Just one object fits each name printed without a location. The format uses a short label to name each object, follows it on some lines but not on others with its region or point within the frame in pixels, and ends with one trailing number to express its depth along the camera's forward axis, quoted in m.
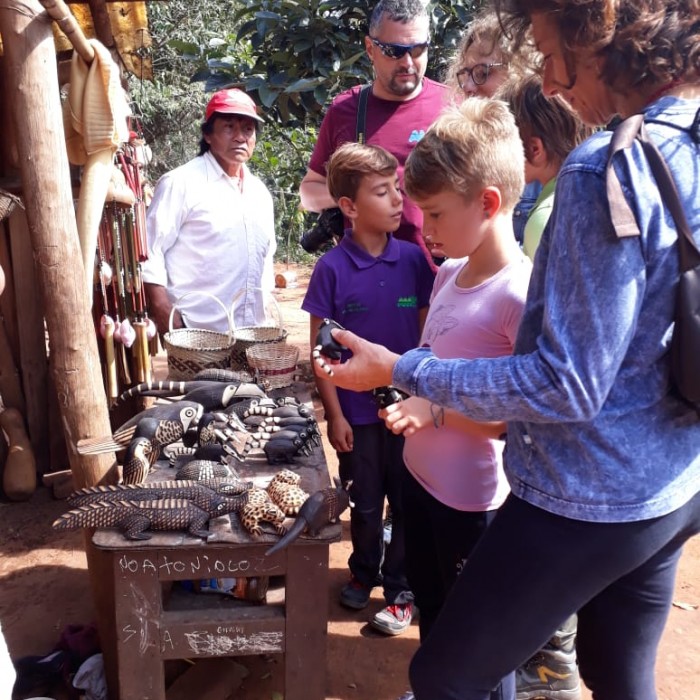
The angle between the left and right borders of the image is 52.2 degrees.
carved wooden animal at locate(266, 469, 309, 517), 2.22
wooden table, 2.14
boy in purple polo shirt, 2.86
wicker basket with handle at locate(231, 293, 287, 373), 3.49
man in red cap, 4.07
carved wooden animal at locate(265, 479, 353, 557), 2.13
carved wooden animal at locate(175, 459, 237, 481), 2.39
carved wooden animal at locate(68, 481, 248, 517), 2.19
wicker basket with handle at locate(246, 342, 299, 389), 3.27
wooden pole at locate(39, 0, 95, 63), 2.19
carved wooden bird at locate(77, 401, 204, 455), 2.45
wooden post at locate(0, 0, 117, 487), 2.19
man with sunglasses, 3.24
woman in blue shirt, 1.17
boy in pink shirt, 1.83
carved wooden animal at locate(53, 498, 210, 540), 2.12
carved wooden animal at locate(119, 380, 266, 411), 2.87
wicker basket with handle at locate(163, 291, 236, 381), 3.33
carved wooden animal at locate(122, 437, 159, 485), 2.43
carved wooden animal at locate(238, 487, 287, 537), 2.15
